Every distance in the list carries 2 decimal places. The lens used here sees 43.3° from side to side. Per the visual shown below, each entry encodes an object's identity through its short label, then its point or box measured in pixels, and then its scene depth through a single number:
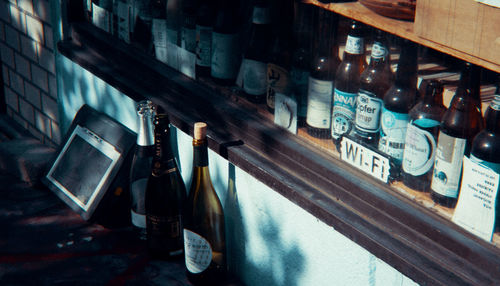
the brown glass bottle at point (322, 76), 1.52
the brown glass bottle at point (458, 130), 1.22
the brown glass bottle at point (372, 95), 1.39
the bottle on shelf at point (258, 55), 1.67
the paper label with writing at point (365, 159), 1.37
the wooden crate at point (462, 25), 1.06
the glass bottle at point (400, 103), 1.34
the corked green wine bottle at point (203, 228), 1.59
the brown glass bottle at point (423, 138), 1.28
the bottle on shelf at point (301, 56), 1.58
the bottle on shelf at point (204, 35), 1.84
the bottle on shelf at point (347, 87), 1.46
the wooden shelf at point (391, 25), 1.11
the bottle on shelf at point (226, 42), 1.79
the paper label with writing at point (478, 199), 1.16
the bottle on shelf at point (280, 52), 1.64
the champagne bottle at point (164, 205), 1.72
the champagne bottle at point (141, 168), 1.76
